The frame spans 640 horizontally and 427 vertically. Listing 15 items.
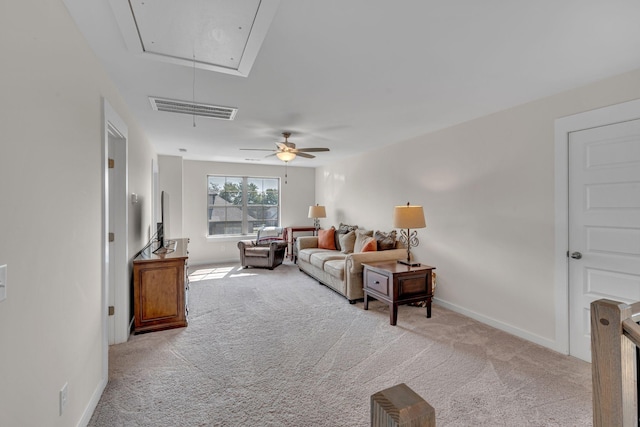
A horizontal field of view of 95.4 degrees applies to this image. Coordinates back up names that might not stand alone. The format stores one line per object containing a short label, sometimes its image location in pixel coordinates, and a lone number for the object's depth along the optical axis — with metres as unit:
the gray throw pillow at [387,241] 4.54
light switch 1.02
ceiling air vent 2.95
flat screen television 4.01
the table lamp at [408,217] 3.51
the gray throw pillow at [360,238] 4.91
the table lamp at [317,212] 6.75
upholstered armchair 6.14
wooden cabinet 3.09
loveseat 4.12
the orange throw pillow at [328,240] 5.95
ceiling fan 3.99
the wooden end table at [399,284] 3.37
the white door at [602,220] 2.31
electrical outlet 1.50
